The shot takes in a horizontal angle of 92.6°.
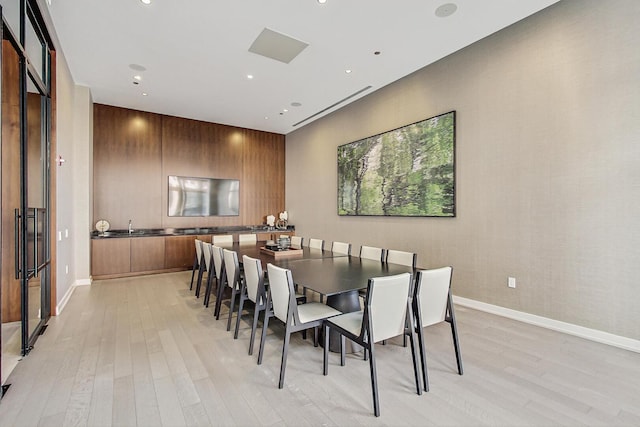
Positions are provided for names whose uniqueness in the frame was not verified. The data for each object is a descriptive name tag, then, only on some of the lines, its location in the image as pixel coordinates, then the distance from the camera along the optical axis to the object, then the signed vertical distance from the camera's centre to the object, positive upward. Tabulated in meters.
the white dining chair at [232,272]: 3.36 -0.69
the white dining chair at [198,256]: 4.80 -0.71
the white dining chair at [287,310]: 2.29 -0.82
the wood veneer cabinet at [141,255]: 5.60 -0.84
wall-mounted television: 6.79 +0.36
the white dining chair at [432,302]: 2.25 -0.70
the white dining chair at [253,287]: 2.79 -0.74
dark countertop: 5.77 -0.42
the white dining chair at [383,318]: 2.00 -0.73
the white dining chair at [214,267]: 3.89 -0.73
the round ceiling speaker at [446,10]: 3.13 +2.12
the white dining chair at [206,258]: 4.29 -0.67
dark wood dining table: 2.46 -0.57
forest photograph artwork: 4.35 +0.67
